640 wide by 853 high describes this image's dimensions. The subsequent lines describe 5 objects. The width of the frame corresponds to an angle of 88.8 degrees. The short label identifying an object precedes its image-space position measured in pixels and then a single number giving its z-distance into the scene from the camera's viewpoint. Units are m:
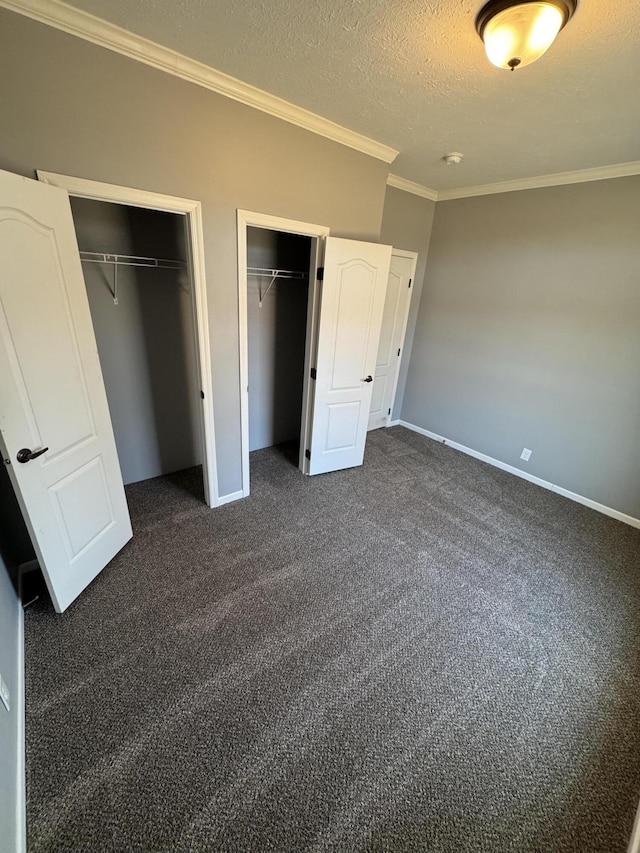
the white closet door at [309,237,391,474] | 2.56
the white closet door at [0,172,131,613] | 1.39
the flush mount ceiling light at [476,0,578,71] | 1.15
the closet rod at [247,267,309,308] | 2.82
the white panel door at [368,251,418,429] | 3.72
